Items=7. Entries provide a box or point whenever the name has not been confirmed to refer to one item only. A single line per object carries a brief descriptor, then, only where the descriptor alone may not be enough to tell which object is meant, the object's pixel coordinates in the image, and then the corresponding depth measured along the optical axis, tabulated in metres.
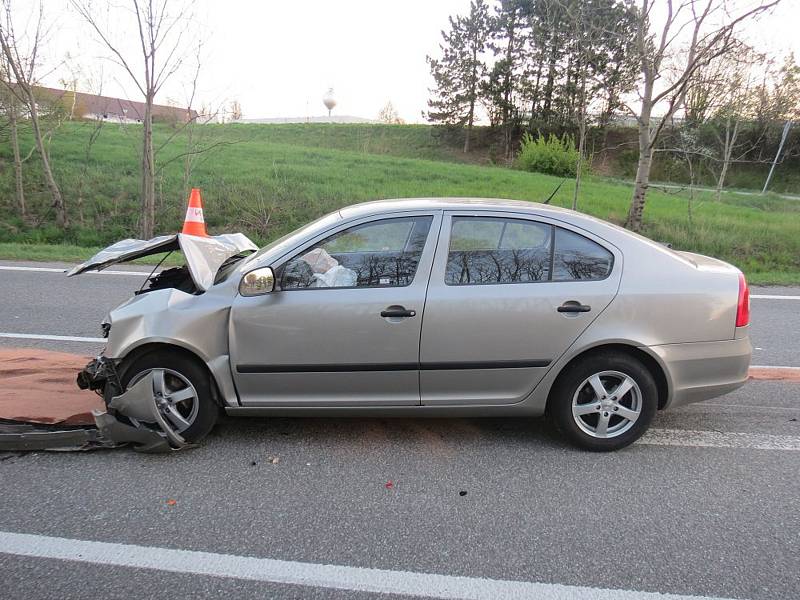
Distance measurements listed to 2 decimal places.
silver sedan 3.40
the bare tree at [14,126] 13.50
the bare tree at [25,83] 11.98
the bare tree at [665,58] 9.87
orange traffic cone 8.14
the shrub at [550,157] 27.66
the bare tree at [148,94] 11.06
